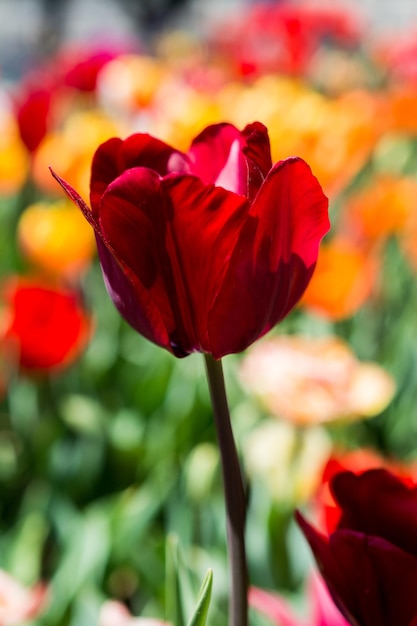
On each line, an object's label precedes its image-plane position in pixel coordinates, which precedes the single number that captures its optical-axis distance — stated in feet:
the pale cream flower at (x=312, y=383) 3.34
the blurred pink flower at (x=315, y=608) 1.69
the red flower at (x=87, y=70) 6.94
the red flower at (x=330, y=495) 1.66
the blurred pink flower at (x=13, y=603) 1.96
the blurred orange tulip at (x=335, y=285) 4.23
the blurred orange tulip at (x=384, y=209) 5.13
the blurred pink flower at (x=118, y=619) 1.83
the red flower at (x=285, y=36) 9.95
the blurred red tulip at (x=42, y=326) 3.79
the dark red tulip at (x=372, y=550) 1.56
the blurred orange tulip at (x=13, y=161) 5.59
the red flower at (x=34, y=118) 5.44
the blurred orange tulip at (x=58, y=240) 4.54
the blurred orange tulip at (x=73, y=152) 4.95
